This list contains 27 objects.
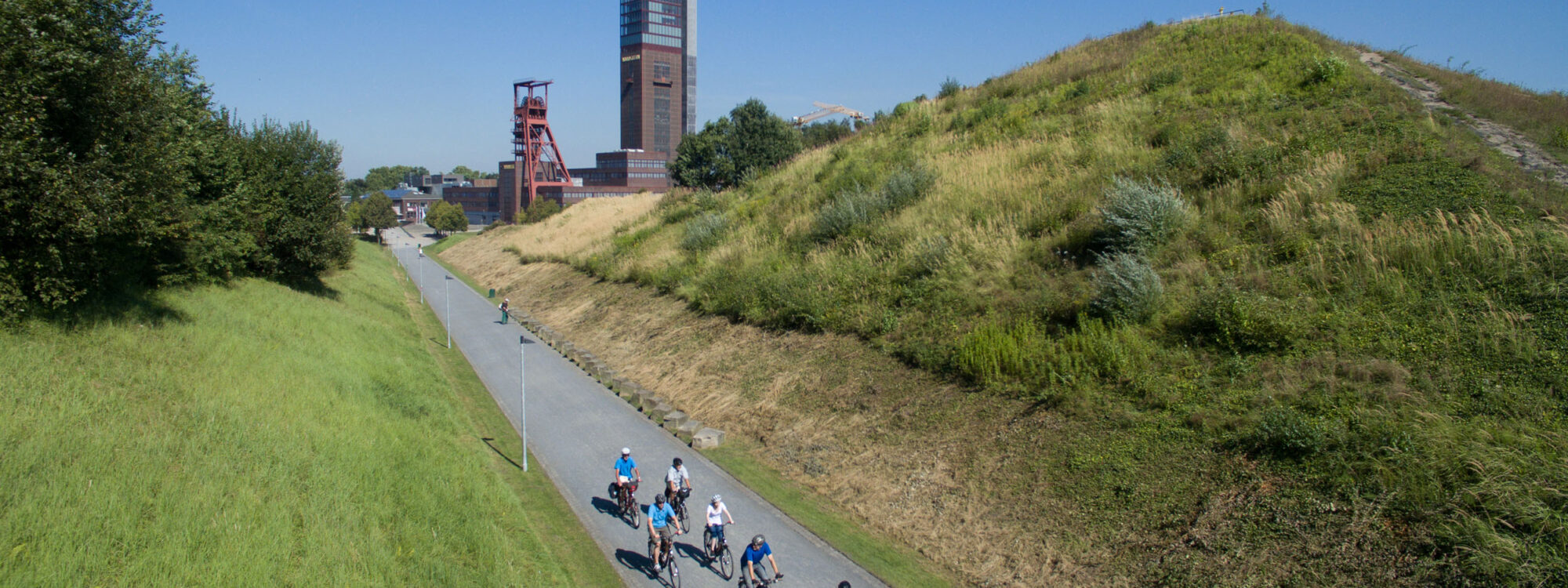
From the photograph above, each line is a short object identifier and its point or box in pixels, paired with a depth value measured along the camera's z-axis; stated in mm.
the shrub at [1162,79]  22547
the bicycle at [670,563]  10221
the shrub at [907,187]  21500
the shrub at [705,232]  29219
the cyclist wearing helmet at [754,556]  9609
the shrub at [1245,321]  10664
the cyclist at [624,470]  12523
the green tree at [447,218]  85500
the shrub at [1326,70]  18156
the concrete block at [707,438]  15625
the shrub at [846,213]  21719
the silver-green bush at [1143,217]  13891
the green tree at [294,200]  25094
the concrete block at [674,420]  16672
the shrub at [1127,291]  12484
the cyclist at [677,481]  11859
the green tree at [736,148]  53844
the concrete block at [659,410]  17516
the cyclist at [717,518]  10641
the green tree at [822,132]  59359
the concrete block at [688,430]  16188
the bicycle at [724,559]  10570
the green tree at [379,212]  75875
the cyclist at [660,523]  10453
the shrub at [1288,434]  8797
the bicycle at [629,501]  12320
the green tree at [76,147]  10000
